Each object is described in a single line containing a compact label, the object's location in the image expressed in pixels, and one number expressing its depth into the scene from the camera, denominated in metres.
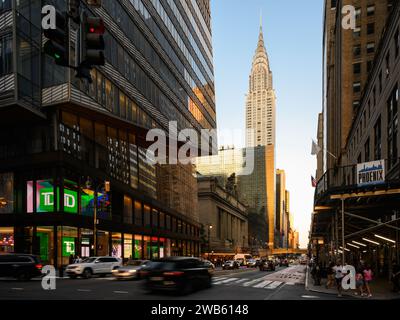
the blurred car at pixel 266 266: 55.28
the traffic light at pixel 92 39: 7.49
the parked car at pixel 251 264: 77.81
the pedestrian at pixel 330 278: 25.85
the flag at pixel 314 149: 33.72
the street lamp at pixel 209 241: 118.84
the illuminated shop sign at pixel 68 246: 42.75
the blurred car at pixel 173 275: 17.98
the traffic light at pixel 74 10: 7.41
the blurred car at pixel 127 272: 27.56
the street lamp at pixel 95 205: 38.67
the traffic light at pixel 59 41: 7.32
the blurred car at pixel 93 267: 29.12
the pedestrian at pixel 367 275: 19.94
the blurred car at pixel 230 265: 59.62
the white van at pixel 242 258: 82.51
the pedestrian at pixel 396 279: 22.69
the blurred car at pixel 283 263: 97.32
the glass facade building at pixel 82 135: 41.47
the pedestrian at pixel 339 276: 21.19
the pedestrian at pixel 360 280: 20.34
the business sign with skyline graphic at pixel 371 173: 21.31
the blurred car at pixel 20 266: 25.78
